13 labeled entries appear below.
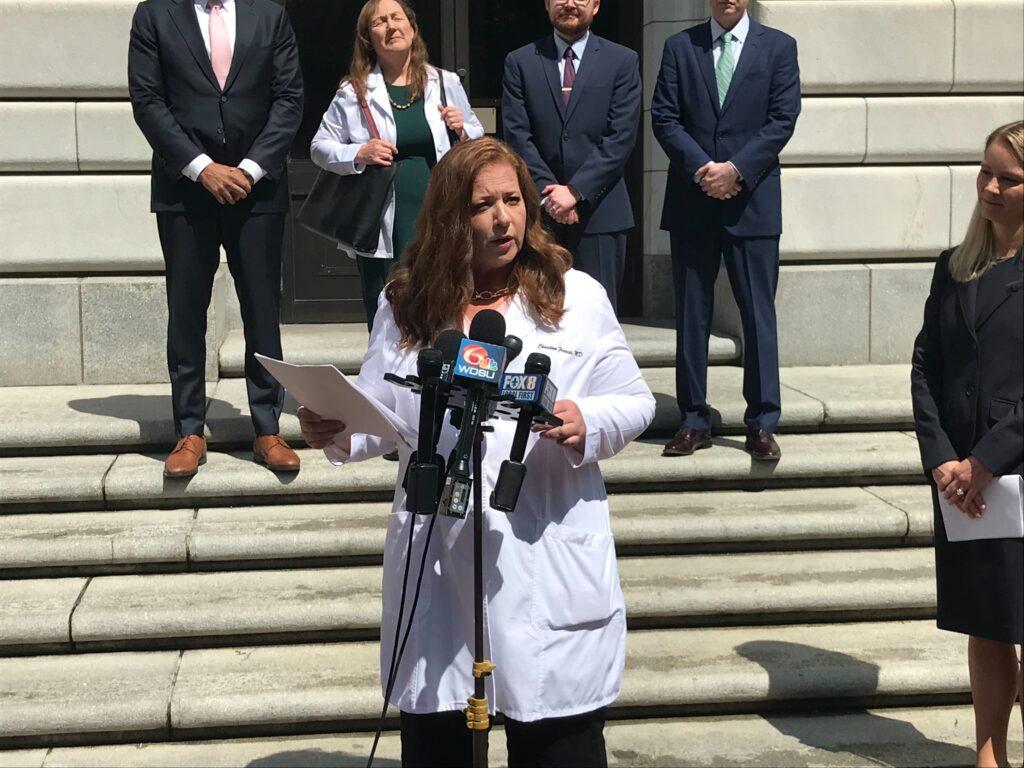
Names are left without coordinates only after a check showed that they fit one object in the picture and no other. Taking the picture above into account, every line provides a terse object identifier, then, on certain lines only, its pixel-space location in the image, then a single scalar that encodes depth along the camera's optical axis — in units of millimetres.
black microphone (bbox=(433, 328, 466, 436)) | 2881
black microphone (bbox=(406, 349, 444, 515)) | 2869
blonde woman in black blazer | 4020
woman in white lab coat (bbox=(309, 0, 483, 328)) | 6344
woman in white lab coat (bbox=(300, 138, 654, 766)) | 3211
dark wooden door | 9062
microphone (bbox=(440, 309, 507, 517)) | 2836
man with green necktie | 6477
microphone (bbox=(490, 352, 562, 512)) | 2854
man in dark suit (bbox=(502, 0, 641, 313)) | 6492
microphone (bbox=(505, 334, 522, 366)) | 2912
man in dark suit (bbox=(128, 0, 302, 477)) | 6109
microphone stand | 3040
